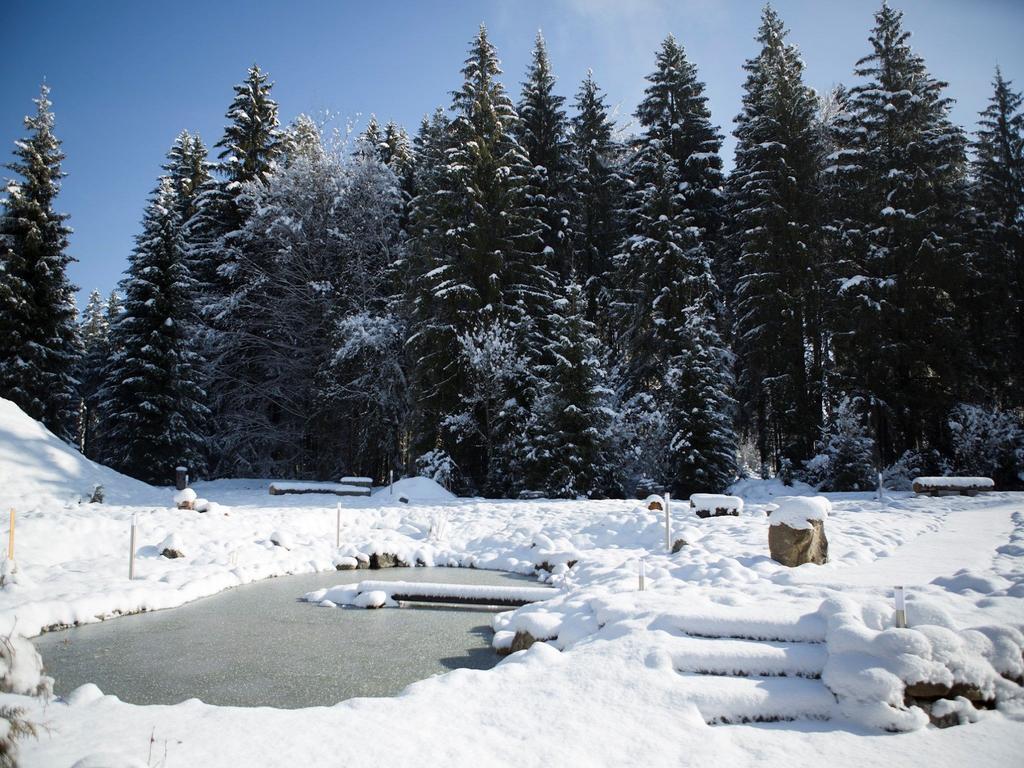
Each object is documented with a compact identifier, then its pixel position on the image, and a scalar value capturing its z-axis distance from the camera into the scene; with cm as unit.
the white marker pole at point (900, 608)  450
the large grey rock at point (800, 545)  792
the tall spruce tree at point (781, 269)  2080
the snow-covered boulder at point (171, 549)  1071
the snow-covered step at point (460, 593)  883
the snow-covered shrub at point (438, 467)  2022
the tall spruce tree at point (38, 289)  2116
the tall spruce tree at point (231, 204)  2538
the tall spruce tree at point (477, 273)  2153
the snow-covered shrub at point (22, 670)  401
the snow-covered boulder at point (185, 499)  1335
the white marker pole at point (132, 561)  928
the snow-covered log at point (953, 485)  1484
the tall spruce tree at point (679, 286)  1939
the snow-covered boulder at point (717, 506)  1266
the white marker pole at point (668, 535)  1041
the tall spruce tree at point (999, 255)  1922
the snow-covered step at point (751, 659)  447
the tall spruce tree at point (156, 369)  2230
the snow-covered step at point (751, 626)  479
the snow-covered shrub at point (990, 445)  1727
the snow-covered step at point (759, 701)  406
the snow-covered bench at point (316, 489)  1836
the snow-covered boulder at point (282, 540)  1245
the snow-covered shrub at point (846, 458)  1783
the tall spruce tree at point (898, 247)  1883
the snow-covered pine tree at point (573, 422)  1911
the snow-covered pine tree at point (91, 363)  3462
